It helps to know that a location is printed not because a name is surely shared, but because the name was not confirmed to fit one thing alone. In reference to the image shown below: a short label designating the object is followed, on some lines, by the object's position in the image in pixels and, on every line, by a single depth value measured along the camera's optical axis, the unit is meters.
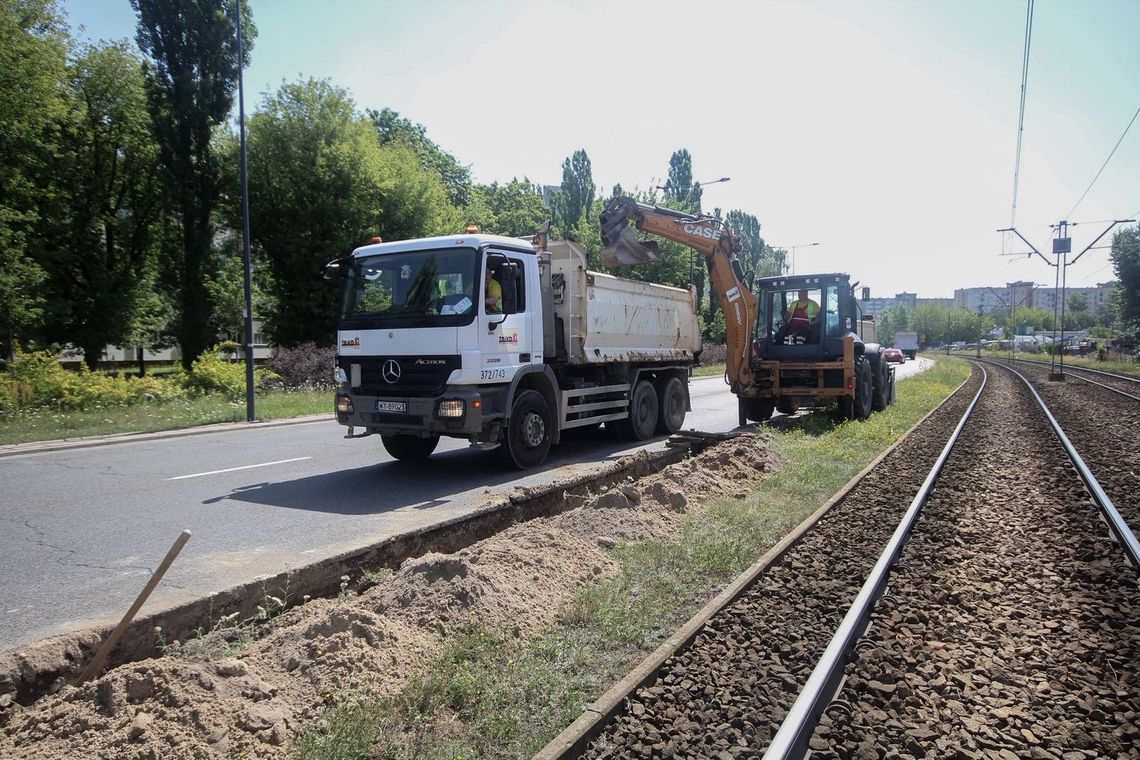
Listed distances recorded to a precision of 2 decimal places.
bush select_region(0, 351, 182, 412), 14.99
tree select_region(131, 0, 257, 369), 22.41
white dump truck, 8.27
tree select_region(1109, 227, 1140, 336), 50.66
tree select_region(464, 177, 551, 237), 40.72
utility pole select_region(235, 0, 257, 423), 15.57
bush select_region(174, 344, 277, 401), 18.61
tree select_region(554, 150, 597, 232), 48.53
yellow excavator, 13.59
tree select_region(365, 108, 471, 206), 46.19
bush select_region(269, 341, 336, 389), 21.41
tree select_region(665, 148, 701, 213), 50.97
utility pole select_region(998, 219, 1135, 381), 32.66
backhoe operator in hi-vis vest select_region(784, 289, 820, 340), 14.38
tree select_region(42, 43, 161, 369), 28.17
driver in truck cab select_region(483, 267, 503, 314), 8.47
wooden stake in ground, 3.31
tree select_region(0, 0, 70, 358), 18.03
